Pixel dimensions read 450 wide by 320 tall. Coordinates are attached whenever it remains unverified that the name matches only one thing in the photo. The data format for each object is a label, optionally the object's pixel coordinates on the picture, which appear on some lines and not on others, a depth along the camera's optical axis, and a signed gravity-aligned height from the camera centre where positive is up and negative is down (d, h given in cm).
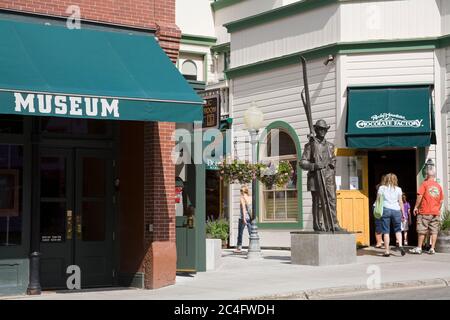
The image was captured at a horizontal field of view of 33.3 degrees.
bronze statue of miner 1638 +100
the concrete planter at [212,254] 1611 -83
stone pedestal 1595 -73
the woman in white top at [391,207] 1728 +15
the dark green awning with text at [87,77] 1069 +212
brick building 1138 +128
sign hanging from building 1506 +207
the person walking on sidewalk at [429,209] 1744 +9
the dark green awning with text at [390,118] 1942 +249
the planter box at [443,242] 1788 -69
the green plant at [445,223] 1823 -25
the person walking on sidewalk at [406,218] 1914 -13
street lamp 1836 +175
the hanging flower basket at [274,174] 1856 +100
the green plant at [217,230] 2248 -45
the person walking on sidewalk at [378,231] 1802 -43
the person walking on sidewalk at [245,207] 2027 +21
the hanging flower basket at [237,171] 1822 +107
